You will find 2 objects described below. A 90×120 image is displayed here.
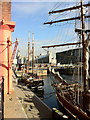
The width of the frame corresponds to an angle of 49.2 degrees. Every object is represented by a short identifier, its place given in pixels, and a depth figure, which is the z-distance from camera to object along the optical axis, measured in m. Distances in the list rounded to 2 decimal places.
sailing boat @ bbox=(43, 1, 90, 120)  7.24
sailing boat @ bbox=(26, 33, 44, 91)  19.16
